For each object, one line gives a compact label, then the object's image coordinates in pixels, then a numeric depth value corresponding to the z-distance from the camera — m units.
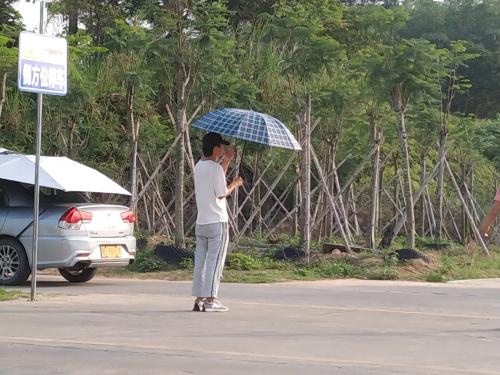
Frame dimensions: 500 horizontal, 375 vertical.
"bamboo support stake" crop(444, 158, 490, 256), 22.28
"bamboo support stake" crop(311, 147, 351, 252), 20.09
